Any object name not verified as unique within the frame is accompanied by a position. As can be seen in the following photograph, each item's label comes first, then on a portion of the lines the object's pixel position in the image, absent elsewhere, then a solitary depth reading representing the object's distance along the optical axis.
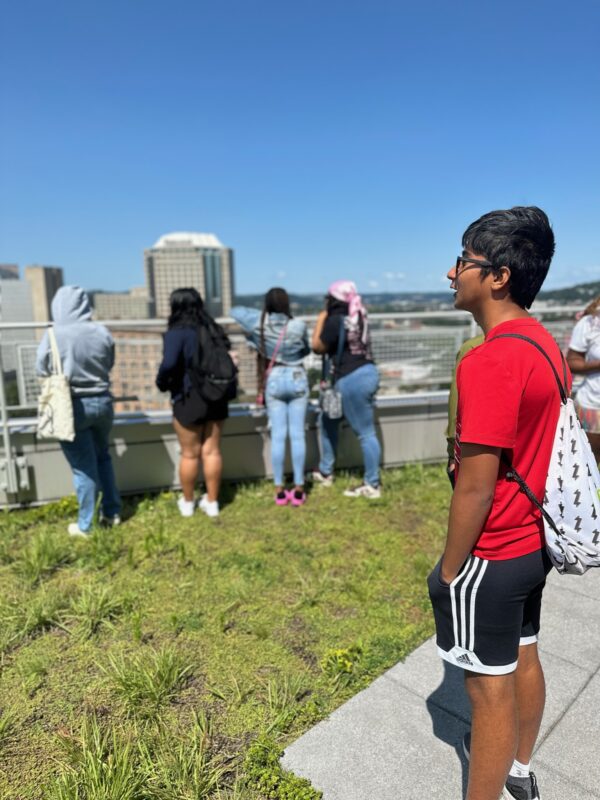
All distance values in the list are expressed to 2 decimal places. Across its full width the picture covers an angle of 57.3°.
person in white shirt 3.70
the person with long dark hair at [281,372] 4.63
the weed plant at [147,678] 2.47
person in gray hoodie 3.86
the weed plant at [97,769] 1.94
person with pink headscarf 4.65
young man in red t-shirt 1.42
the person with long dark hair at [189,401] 4.17
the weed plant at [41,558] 3.57
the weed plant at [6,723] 2.30
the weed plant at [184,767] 1.99
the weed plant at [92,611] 3.04
